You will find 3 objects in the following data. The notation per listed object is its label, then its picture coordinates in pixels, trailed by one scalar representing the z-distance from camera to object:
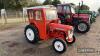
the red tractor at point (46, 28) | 3.13
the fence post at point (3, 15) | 8.18
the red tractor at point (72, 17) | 4.60
